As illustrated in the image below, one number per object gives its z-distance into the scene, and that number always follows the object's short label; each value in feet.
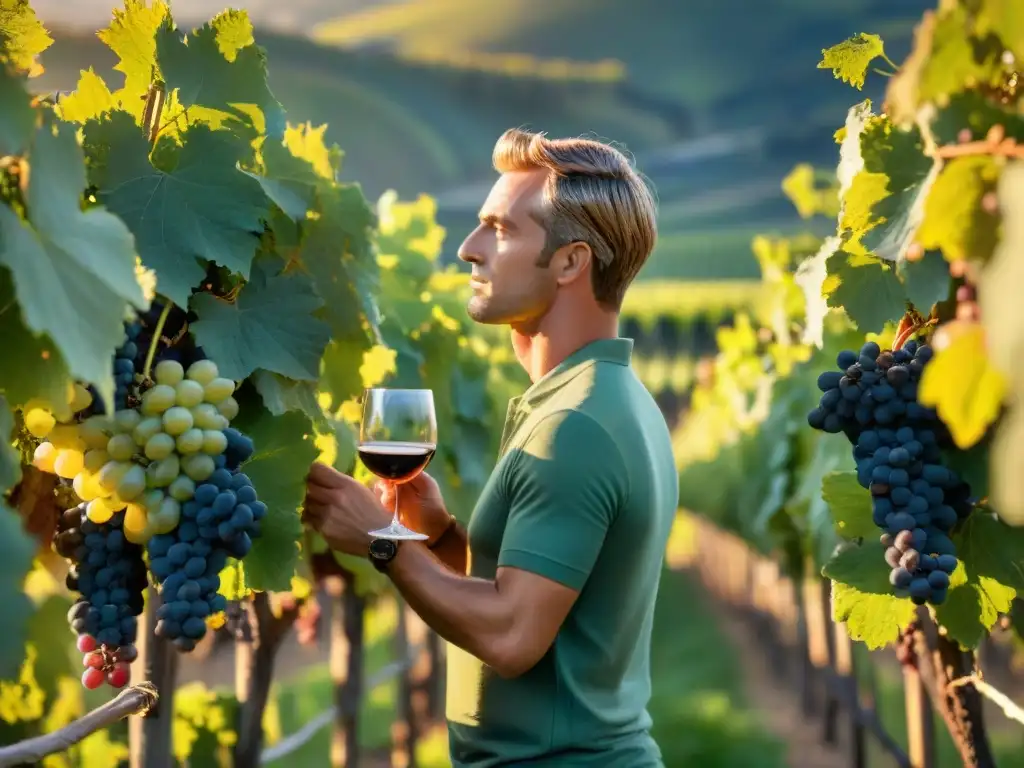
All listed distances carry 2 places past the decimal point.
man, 7.66
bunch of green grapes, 6.77
